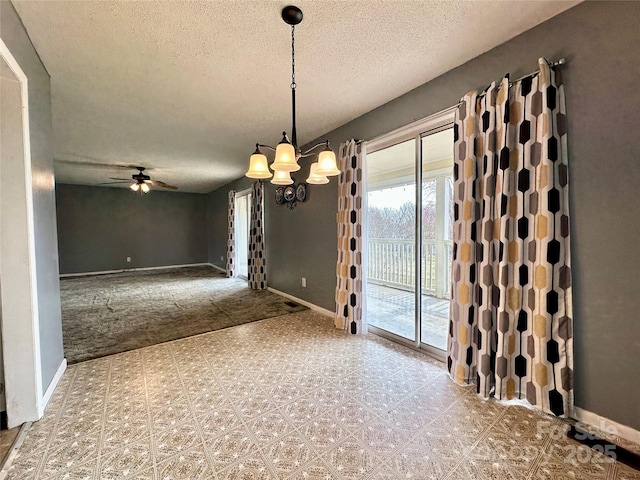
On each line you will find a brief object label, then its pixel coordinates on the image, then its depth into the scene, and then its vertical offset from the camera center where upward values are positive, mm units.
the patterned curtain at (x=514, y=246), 1531 -110
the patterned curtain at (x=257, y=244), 5047 -177
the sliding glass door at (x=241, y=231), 6438 +106
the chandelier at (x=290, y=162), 1526 +464
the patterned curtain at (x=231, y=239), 6348 -85
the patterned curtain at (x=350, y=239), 2859 -70
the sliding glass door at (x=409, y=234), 2514 -37
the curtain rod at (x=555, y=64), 1524 +962
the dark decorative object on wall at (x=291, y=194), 3920 +630
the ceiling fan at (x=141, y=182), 4832 +1036
